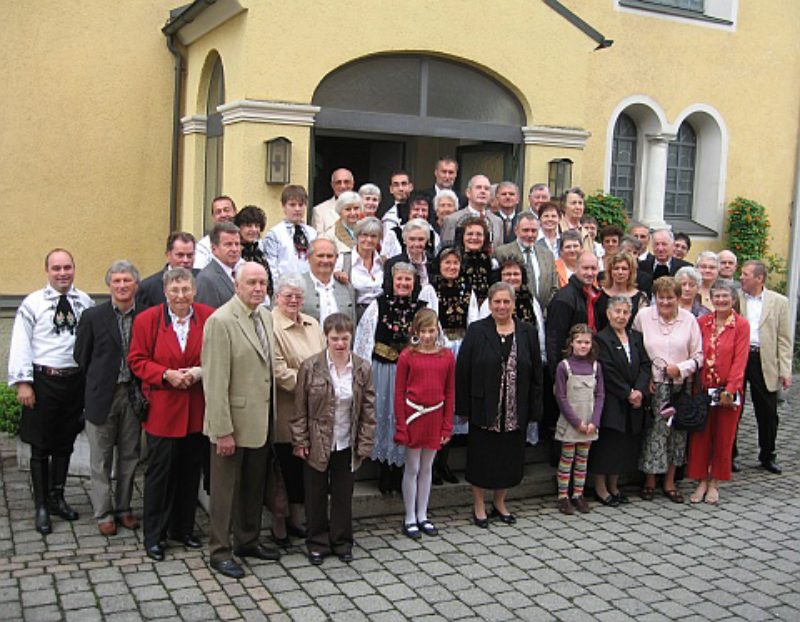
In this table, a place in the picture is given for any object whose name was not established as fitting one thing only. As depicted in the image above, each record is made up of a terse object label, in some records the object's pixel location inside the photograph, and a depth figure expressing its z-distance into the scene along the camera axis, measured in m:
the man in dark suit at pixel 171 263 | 6.27
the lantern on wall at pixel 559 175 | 10.68
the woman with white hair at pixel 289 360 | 5.91
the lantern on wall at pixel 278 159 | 9.03
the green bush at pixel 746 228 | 14.91
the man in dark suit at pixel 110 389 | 6.02
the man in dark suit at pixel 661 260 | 8.33
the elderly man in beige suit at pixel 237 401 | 5.46
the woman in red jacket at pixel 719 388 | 7.54
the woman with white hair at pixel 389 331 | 6.46
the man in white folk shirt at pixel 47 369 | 6.14
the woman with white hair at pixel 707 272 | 8.15
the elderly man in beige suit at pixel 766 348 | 8.45
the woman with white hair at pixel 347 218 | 7.36
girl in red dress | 6.25
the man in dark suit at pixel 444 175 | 8.64
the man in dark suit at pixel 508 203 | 8.16
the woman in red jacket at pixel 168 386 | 5.71
